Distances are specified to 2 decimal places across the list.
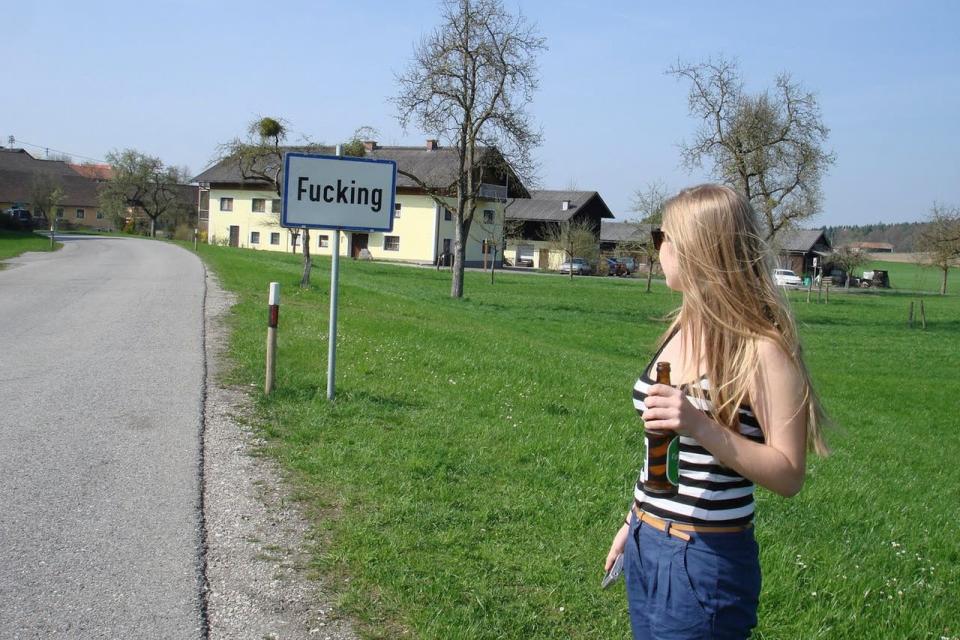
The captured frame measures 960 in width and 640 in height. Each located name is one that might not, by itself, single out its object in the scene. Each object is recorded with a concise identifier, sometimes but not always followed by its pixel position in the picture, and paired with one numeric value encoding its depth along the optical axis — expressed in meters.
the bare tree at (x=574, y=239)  66.88
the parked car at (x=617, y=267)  76.44
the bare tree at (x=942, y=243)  60.46
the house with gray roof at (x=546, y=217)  80.44
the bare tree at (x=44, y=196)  84.09
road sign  8.52
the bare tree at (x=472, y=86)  31.75
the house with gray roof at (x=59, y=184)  97.44
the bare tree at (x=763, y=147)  38.19
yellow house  70.56
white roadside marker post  8.73
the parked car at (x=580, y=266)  71.88
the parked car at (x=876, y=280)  85.56
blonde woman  2.27
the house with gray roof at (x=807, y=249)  97.27
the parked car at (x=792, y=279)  70.94
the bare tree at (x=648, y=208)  56.33
